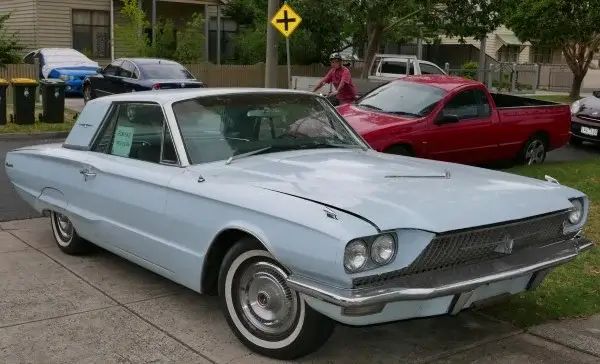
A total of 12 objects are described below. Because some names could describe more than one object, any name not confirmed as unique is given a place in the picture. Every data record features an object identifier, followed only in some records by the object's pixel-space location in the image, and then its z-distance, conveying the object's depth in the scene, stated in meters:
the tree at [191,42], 26.56
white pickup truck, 22.69
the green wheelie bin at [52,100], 15.27
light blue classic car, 3.43
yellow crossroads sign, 13.14
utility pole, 13.93
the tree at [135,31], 25.22
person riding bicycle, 11.77
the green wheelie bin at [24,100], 14.52
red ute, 9.16
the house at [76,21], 27.38
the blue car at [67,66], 22.16
